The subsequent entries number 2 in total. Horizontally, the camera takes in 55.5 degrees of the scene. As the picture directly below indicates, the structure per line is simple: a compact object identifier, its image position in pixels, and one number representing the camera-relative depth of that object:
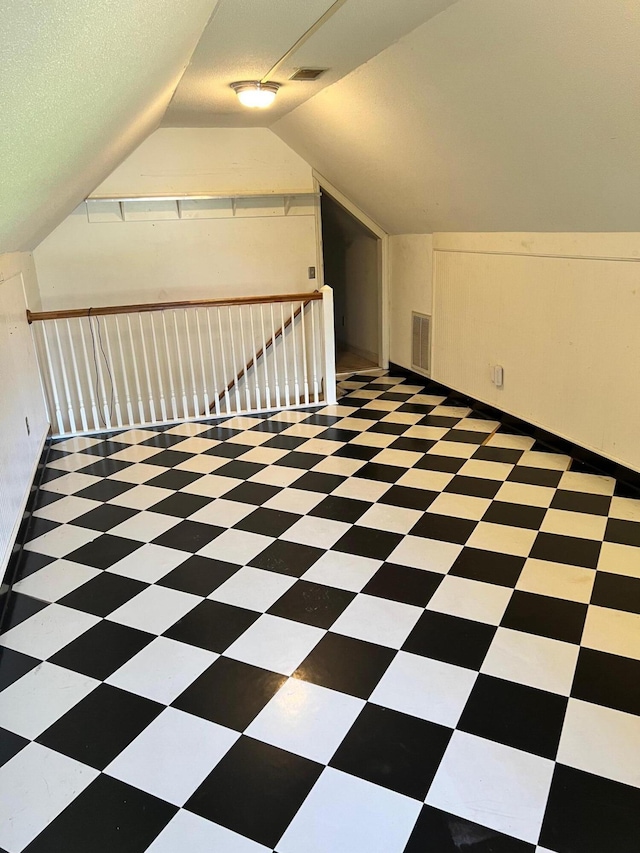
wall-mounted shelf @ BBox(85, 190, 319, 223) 5.48
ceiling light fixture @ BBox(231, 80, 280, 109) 3.93
